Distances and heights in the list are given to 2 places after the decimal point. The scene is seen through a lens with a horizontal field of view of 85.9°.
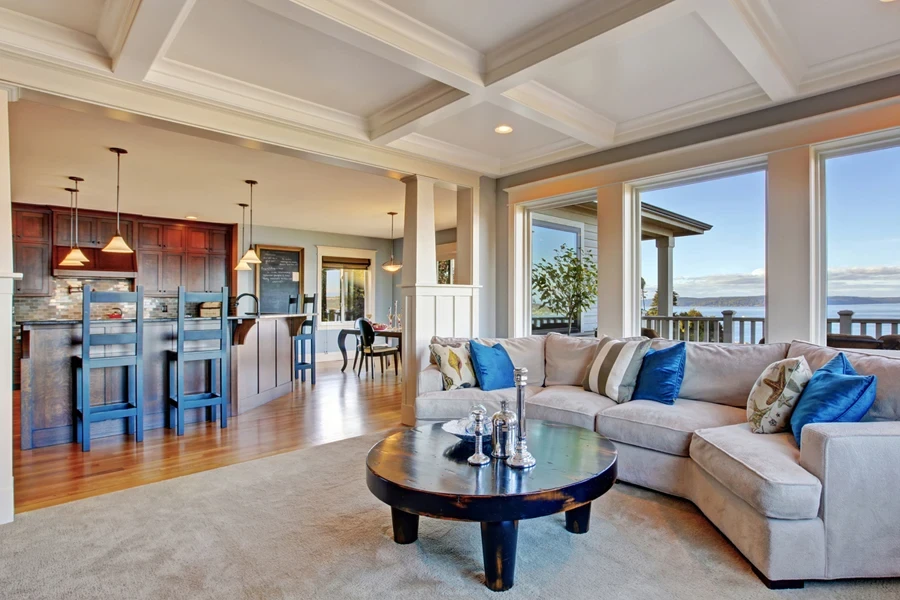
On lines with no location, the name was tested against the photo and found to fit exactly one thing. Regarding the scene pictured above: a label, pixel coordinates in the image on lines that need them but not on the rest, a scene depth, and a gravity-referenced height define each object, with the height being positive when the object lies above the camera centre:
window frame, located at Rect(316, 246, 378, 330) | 9.30 +0.61
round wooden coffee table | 1.79 -0.72
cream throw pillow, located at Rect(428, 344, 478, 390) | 3.78 -0.53
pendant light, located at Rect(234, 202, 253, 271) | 6.80 +0.52
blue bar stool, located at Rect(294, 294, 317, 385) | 6.44 -0.51
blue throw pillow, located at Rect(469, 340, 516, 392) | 3.75 -0.53
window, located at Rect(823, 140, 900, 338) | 3.01 +0.38
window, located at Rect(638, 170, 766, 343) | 3.60 +0.34
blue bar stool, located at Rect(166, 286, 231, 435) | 4.21 -0.63
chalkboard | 8.60 +0.43
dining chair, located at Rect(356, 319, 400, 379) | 6.91 -0.64
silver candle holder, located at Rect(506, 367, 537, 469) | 2.06 -0.62
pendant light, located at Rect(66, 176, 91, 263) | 6.16 +0.60
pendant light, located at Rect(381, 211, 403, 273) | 8.66 +0.60
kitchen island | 3.77 -0.65
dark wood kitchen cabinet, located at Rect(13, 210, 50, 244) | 6.78 +1.07
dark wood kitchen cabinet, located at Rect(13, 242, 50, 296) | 6.76 +0.48
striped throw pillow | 3.27 -0.48
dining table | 7.24 -0.50
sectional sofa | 1.90 -0.74
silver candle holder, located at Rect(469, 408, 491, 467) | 2.12 -0.67
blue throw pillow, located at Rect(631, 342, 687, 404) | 3.12 -0.49
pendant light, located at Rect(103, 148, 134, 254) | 5.28 +0.60
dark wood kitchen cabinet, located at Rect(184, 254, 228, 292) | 8.25 +0.50
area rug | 1.90 -1.13
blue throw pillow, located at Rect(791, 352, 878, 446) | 2.16 -0.45
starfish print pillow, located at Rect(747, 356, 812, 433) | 2.43 -0.50
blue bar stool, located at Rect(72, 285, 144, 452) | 3.72 -0.57
